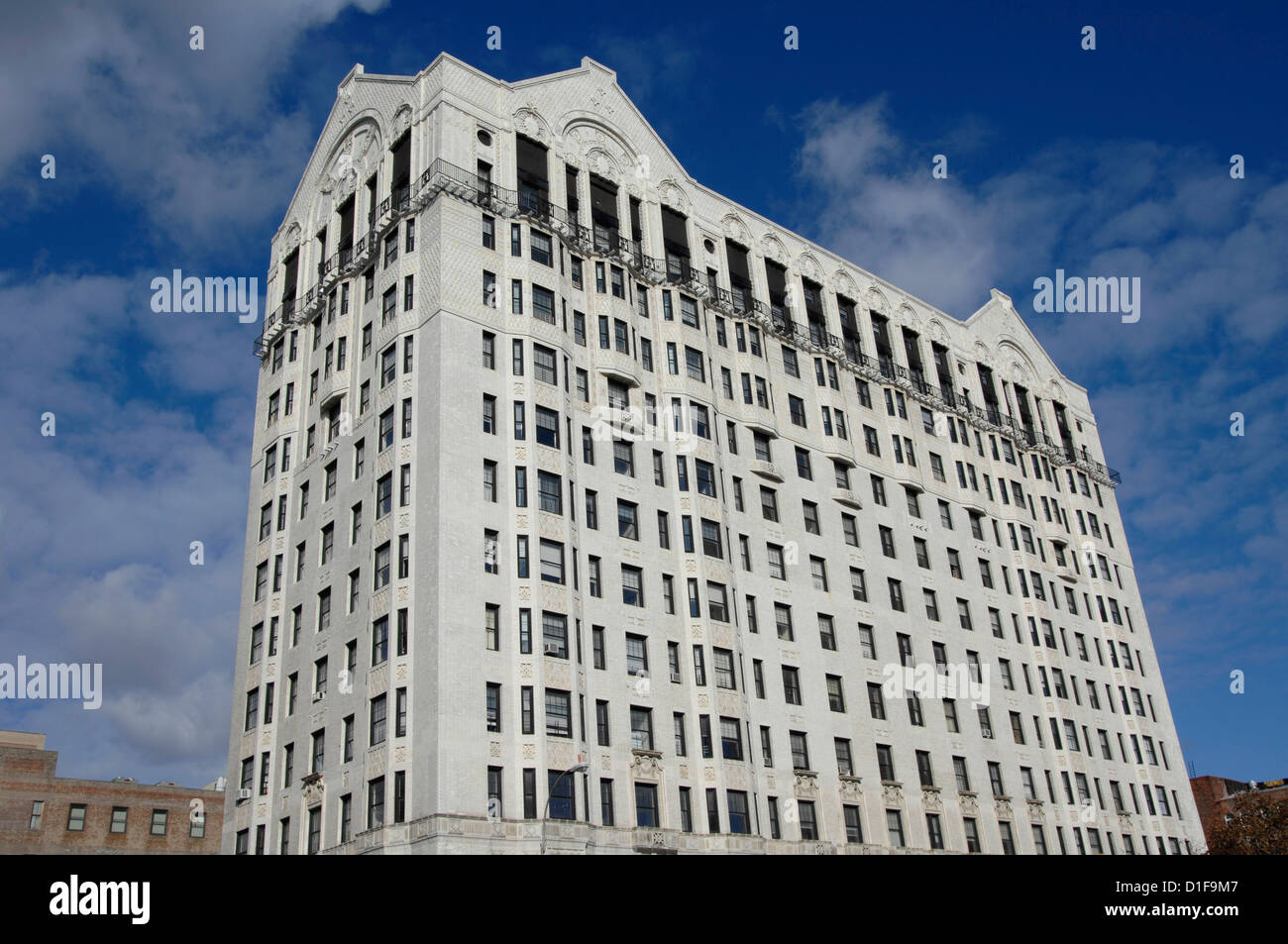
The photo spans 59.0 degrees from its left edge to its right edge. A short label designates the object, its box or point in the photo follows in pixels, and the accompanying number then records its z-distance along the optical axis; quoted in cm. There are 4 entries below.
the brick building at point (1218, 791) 12350
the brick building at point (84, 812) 8688
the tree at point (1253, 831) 7369
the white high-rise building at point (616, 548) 5012
